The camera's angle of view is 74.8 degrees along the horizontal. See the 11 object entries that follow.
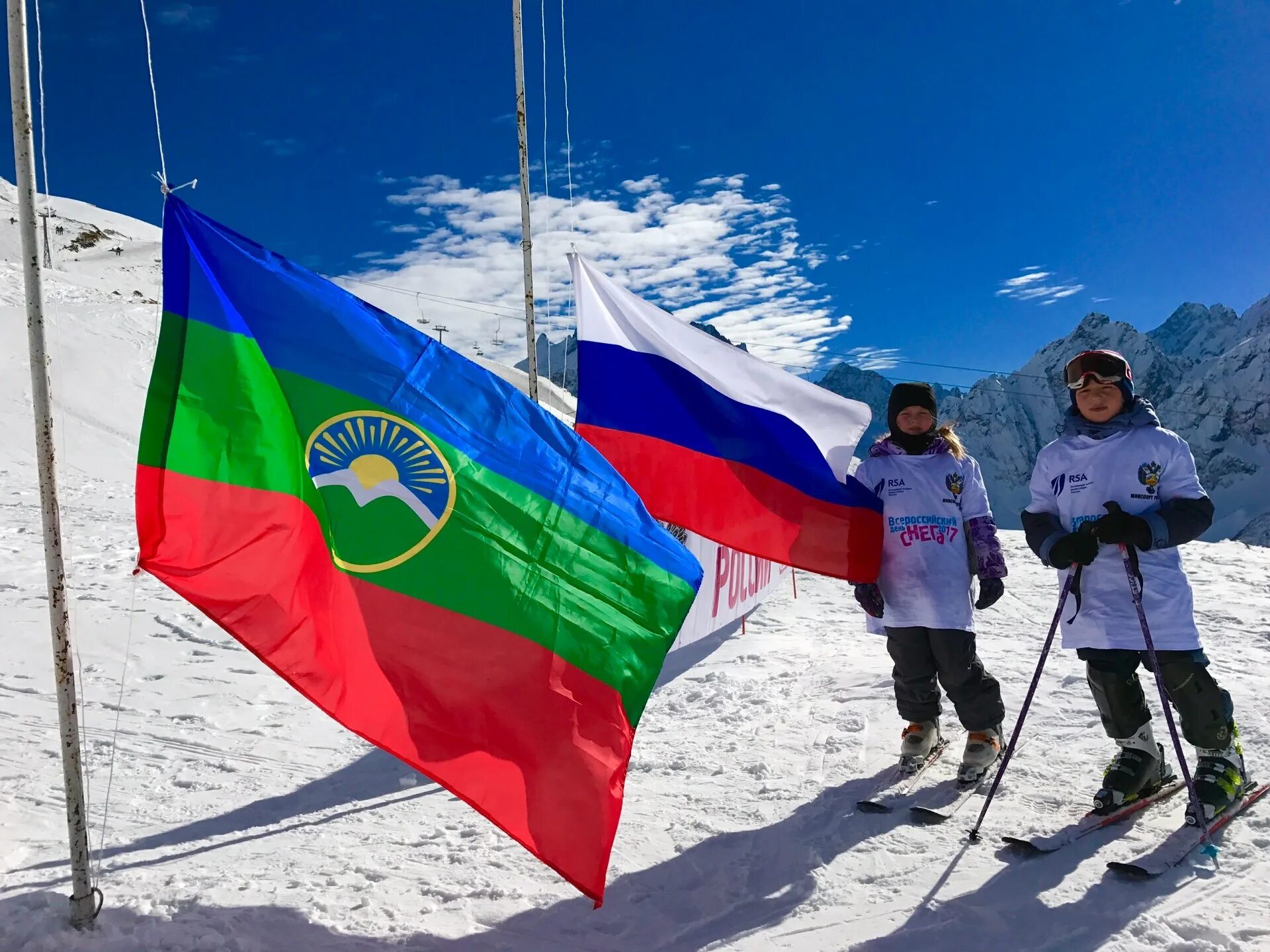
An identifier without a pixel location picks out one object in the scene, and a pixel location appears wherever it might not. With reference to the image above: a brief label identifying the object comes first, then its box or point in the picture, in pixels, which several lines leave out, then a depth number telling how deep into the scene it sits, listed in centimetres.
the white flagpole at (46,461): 247
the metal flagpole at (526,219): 733
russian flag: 432
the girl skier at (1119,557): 331
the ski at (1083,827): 328
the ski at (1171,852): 300
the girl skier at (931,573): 395
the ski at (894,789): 382
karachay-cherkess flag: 259
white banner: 707
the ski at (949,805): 365
